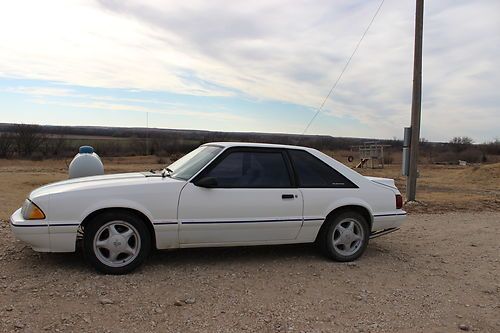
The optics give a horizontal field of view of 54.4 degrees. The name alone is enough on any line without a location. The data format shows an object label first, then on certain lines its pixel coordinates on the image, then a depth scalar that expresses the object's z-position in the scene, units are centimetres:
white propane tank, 780
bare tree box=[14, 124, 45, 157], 4530
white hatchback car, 496
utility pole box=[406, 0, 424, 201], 1207
